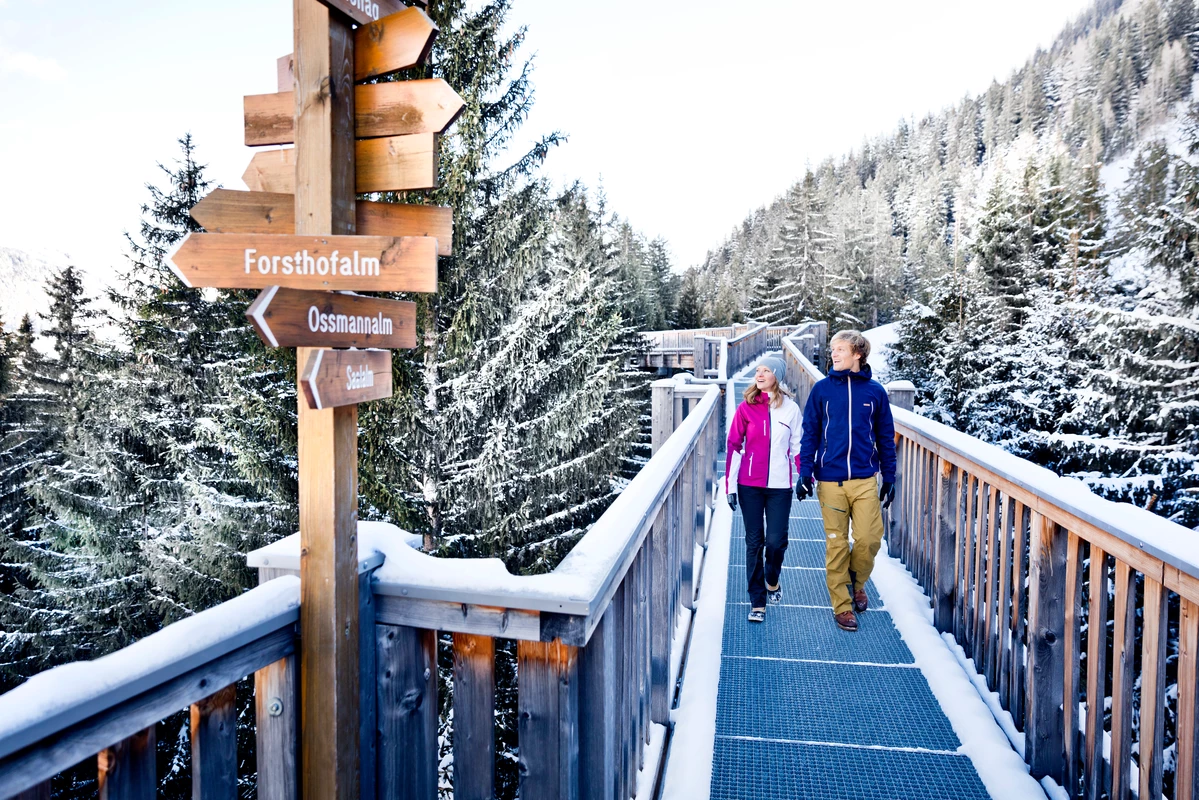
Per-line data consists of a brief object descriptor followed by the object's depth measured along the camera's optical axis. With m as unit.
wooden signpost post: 1.81
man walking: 4.49
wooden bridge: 1.47
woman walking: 4.79
